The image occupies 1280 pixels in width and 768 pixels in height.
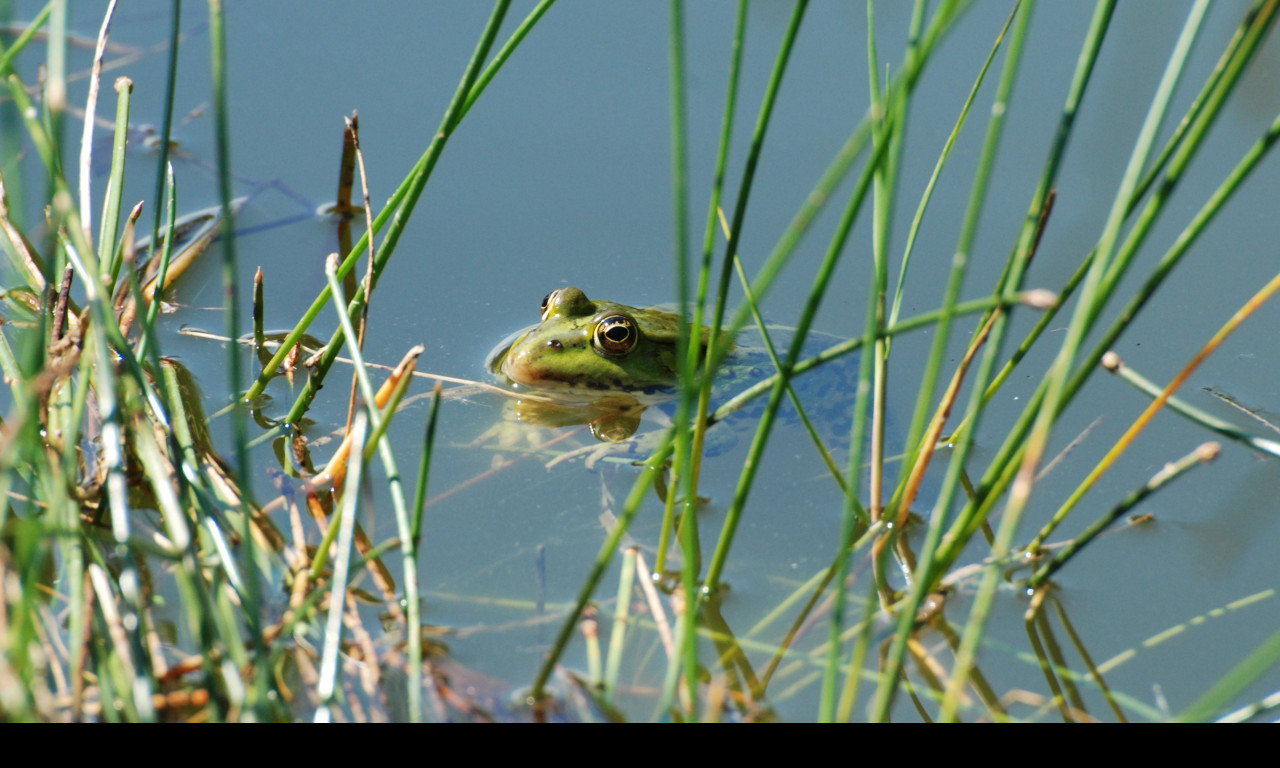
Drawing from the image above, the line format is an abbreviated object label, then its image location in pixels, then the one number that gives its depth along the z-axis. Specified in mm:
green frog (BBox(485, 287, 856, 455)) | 8055
